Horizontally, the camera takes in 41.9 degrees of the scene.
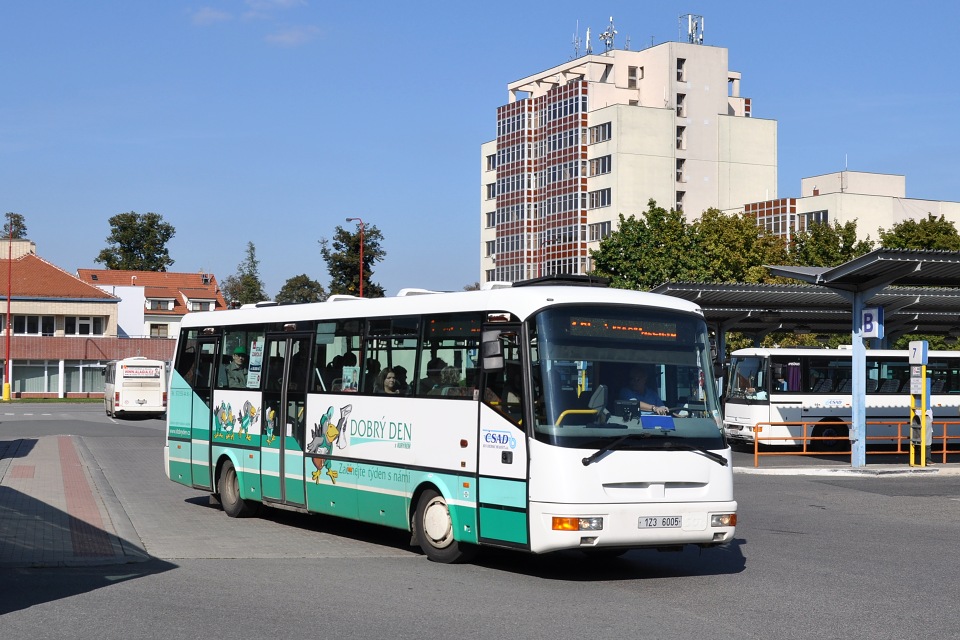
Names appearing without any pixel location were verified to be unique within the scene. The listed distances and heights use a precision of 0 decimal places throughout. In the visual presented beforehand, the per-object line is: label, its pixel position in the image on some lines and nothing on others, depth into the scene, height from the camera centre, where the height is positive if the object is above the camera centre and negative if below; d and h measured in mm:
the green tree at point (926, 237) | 66000 +7555
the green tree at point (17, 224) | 148000 +17318
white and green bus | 11062 -479
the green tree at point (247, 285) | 132375 +9440
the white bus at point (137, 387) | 55781 -722
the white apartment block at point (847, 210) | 92875 +12755
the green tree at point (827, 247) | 63531 +6681
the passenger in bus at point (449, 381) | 12492 -71
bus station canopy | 25344 +2059
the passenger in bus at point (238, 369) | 16531 +32
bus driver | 11383 -166
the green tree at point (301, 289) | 115688 +7927
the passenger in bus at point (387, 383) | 13438 -103
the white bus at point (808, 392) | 34406 -399
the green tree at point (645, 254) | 60656 +5964
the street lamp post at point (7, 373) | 79562 -214
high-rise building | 92188 +17102
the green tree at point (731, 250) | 62250 +6484
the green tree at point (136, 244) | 138125 +14018
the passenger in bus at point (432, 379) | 12789 -53
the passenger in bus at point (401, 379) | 13242 -59
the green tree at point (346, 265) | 95000 +8280
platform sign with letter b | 26409 +1187
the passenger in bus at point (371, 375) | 13820 -20
